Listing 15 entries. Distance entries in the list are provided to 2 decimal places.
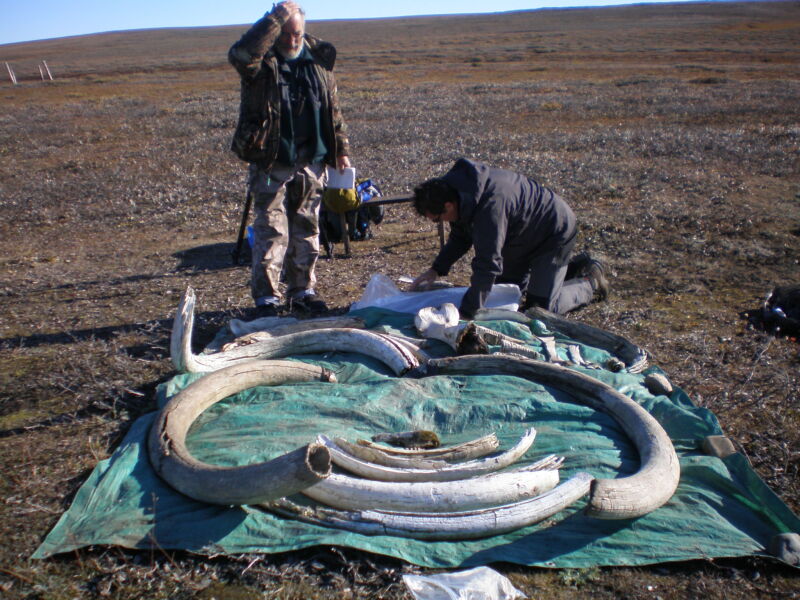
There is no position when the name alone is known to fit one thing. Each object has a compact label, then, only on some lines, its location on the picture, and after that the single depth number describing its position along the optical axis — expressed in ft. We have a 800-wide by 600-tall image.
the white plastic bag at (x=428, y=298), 16.84
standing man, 15.92
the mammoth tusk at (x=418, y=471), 10.30
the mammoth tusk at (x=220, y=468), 8.89
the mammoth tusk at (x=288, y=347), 12.88
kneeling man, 14.66
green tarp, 9.20
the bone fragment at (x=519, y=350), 14.23
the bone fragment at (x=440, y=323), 14.74
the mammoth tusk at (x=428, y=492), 9.64
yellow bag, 22.16
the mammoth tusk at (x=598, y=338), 14.48
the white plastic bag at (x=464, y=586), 8.41
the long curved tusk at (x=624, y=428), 9.09
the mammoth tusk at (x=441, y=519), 9.30
